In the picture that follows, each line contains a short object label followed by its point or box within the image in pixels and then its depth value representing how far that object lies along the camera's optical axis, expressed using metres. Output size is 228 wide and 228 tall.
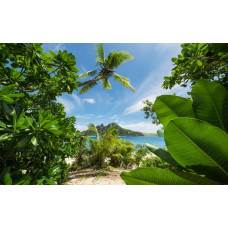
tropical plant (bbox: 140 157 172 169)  4.81
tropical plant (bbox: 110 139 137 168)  7.05
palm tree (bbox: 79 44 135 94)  8.43
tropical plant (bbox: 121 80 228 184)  0.40
